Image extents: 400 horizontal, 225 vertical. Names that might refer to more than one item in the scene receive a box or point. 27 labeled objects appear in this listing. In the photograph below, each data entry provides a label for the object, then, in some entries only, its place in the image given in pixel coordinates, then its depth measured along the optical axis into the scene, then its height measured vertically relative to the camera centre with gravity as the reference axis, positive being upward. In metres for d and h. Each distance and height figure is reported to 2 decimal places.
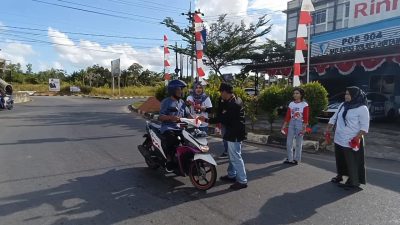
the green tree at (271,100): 11.48 -0.48
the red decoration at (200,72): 13.66 +0.47
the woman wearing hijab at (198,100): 8.50 -0.37
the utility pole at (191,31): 26.52 +3.84
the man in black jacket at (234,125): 5.89 -0.65
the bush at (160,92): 19.78 -0.45
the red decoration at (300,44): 11.58 +1.31
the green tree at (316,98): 10.55 -0.35
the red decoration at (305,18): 11.46 +2.10
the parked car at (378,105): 15.70 -0.79
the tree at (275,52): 31.31 +3.01
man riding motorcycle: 6.19 -0.53
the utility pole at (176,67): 35.00 +1.70
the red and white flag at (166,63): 19.00 +1.11
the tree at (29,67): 81.95 +3.44
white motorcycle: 5.69 -1.15
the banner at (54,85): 53.79 -0.25
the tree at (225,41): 26.88 +3.23
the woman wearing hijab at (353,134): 5.95 -0.78
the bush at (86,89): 53.30 -0.86
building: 15.59 +1.35
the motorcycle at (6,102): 22.38 -1.17
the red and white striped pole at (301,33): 11.45 +1.64
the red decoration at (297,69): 11.66 +0.52
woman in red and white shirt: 7.70 -0.78
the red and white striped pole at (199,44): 13.60 +1.50
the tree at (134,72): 66.62 +2.19
